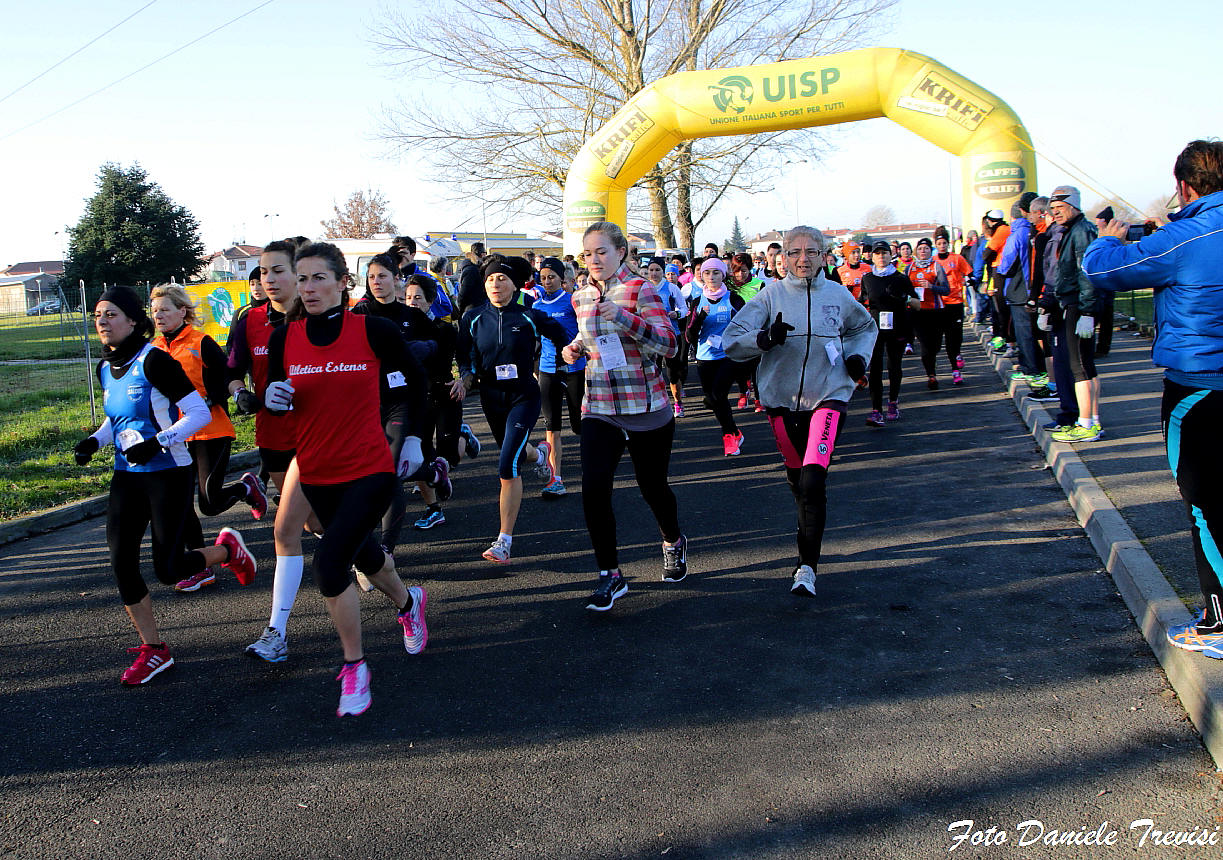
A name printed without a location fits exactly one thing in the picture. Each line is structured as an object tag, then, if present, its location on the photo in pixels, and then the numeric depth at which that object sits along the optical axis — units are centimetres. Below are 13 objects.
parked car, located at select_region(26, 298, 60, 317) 3046
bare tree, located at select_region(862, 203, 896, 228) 14250
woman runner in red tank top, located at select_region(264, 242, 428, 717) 397
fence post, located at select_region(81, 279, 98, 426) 1219
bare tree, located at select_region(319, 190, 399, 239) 6675
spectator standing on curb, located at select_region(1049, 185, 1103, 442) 798
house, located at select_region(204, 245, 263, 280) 9138
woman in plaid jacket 509
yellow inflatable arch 1655
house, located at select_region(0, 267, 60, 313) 3684
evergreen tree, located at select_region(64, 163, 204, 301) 4338
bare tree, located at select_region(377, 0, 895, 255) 2866
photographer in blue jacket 358
